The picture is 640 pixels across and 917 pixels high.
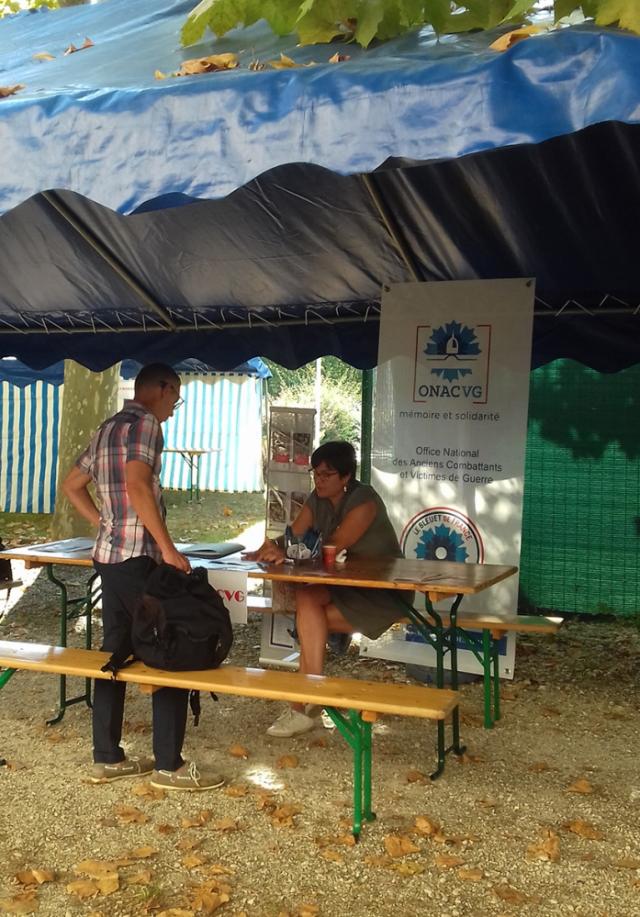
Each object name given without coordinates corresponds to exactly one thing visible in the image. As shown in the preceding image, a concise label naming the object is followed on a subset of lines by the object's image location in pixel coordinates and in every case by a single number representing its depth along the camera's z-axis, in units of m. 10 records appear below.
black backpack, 3.80
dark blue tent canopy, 2.75
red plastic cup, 4.79
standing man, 3.96
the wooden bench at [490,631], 4.95
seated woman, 4.87
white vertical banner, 5.34
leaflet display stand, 6.52
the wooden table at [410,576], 4.34
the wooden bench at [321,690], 3.43
